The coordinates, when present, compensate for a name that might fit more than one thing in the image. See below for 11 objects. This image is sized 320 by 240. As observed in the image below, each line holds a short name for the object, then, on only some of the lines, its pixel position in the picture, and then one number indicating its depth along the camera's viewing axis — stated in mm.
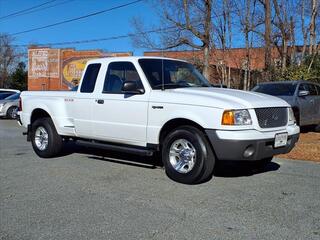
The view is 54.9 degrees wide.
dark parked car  8797
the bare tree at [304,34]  14677
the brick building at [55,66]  28114
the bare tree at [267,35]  13533
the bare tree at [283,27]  14347
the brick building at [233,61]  14504
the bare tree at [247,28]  13366
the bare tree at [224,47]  13345
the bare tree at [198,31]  13912
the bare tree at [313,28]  14253
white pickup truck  4318
